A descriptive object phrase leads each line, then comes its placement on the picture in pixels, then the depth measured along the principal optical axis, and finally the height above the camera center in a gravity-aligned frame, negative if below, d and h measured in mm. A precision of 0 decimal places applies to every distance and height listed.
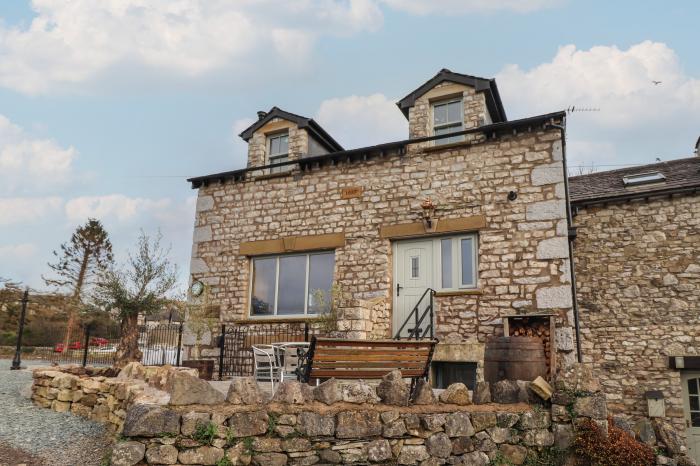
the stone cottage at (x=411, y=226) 8641 +2081
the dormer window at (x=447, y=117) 10164 +4358
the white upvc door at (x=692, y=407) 9992 -1237
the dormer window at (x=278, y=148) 11812 +4249
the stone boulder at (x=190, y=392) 4828 -570
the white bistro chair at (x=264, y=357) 6498 -315
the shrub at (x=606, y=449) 5199 -1091
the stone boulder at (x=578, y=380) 5539 -424
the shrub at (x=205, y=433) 4664 -914
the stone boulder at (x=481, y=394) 5668 -612
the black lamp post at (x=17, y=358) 11869 -734
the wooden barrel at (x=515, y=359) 6066 -239
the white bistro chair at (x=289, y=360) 6741 -362
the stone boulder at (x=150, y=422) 4578 -814
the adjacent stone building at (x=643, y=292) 10008 +1009
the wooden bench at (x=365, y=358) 5273 -242
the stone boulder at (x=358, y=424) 4949 -859
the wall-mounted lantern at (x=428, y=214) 9445 +2229
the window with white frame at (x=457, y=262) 9203 +1350
